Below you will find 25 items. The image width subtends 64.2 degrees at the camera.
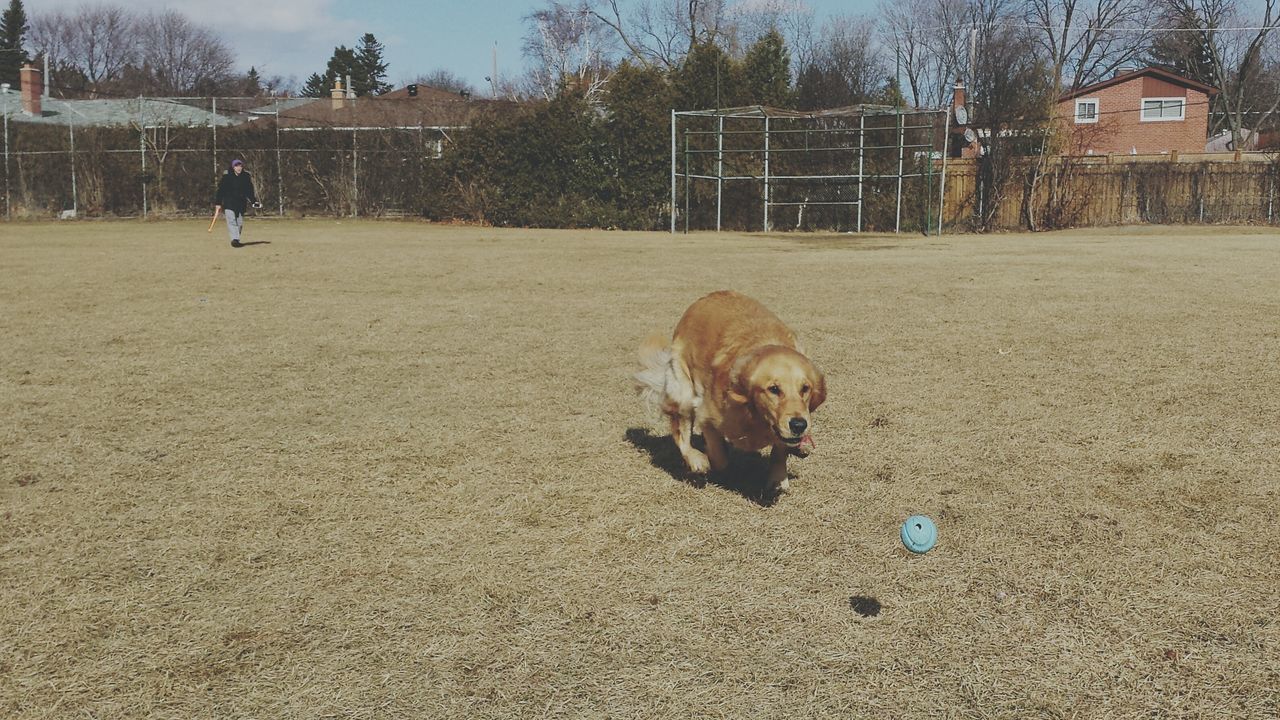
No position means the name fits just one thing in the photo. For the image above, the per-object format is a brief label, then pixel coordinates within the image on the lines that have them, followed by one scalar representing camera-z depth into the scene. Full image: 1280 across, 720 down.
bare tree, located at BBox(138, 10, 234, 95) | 70.44
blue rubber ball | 3.40
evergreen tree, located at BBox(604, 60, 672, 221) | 25.80
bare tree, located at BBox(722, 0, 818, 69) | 49.00
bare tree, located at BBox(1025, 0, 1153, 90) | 53.41
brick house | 49.34
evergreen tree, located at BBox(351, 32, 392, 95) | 94.38
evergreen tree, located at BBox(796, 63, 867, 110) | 38.75
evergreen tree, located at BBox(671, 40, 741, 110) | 26.52
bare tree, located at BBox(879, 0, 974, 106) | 56.84
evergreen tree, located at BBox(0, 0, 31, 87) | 70.44
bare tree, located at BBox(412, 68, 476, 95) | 79.81
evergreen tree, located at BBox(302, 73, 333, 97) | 97.75
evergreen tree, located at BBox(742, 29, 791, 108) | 27.44
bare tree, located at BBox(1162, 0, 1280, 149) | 53.66
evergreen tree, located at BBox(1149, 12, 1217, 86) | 54.19
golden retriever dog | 3.98
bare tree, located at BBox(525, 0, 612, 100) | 54.50
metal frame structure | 23.98
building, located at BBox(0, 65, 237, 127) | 30.12
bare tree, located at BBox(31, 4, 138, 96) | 70.56
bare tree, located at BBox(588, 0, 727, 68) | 51.56
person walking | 18.32
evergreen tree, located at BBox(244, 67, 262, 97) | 77.97
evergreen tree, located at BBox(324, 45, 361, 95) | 94.75
